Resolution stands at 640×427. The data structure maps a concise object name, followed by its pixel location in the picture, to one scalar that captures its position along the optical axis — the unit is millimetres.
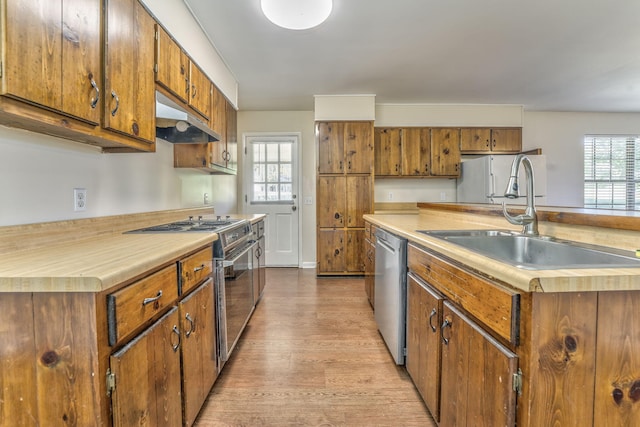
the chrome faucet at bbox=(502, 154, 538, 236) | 1443
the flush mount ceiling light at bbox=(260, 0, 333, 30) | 1786
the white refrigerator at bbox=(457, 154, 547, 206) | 3785
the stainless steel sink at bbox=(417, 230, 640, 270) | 1002
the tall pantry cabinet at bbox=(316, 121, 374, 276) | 4023
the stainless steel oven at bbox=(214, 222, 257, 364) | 1704
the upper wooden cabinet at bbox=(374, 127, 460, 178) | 4312
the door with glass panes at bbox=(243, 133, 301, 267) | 4605
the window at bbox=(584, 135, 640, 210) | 4812
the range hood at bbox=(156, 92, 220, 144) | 1918
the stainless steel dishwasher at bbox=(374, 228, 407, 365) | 1774
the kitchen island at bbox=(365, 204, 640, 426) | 788
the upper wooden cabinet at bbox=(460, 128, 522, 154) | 4359
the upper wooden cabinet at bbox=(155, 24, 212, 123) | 1756
